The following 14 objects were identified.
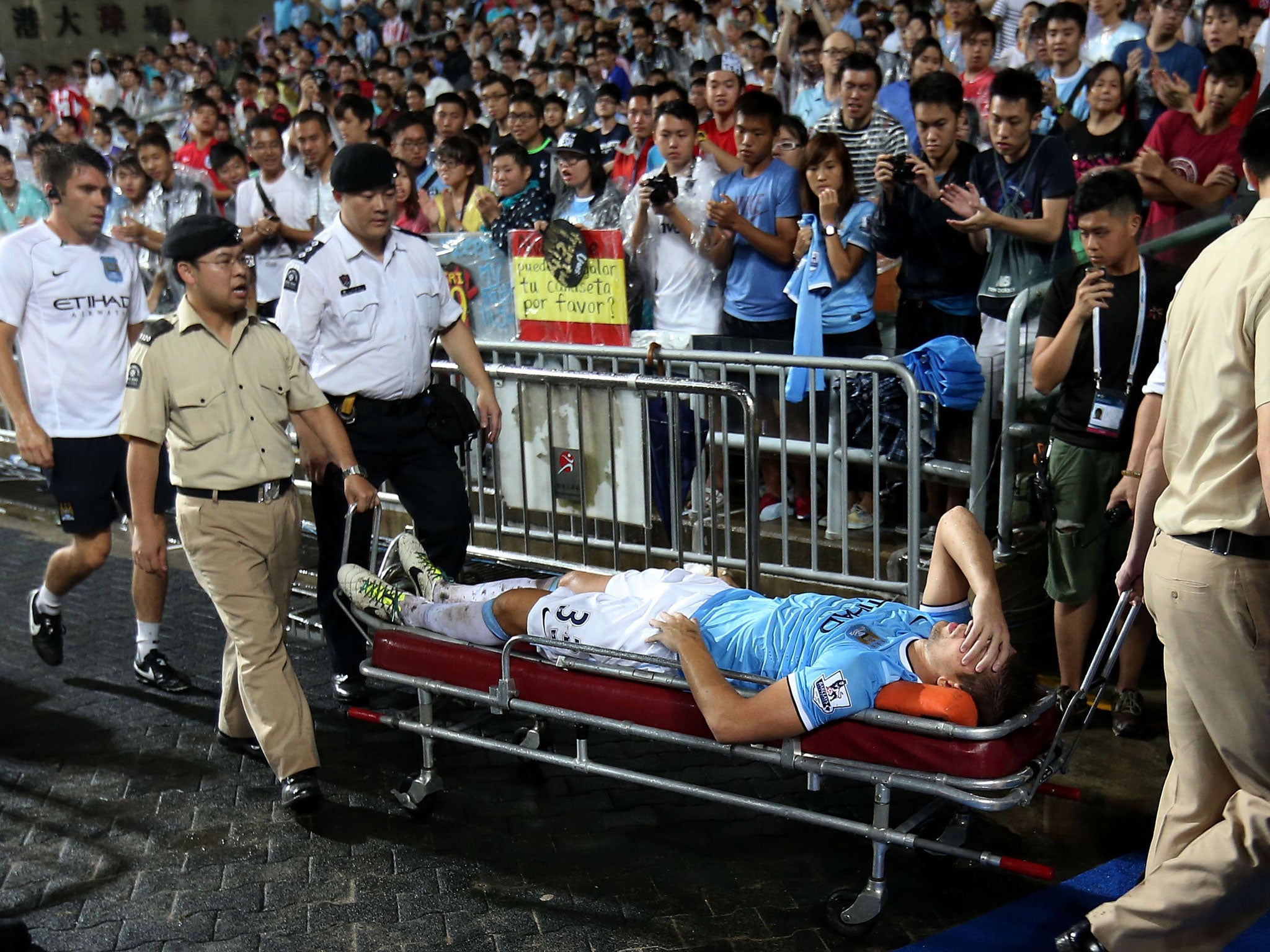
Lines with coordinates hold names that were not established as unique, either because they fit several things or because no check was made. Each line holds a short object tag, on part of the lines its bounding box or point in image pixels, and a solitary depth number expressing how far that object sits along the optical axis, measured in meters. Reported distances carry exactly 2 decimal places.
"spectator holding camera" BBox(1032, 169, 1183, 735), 4.65
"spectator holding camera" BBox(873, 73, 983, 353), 5.91
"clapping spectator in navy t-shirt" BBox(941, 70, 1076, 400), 5.64
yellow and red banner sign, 6.66
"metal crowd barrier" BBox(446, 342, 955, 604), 5.18
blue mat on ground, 3.56
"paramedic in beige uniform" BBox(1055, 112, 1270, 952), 2.90
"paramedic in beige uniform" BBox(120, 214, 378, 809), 4.49
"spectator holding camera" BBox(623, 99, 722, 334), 6.63
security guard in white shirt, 5.10
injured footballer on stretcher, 3.50
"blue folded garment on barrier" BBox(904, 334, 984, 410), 5.22
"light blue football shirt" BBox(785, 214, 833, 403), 6.02
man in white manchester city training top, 5.56
